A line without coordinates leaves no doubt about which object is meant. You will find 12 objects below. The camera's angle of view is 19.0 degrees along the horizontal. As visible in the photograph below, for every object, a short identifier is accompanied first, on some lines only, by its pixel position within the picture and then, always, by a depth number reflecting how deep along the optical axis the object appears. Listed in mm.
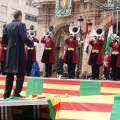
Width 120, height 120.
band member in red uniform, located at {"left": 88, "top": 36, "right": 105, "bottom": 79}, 10953
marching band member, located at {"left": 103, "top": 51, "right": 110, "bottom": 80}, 13926
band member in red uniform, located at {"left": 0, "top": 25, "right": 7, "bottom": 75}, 11775
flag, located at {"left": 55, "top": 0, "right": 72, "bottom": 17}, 22734
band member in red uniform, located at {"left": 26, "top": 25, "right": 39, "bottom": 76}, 11766
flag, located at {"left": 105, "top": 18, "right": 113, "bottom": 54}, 15726
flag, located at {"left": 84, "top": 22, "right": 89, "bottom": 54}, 14916
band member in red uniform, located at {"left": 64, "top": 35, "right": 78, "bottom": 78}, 11174
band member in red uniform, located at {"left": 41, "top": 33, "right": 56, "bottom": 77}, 11297
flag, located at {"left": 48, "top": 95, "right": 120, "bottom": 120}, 4298
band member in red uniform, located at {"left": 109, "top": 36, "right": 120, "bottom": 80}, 10609
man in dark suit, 5680
